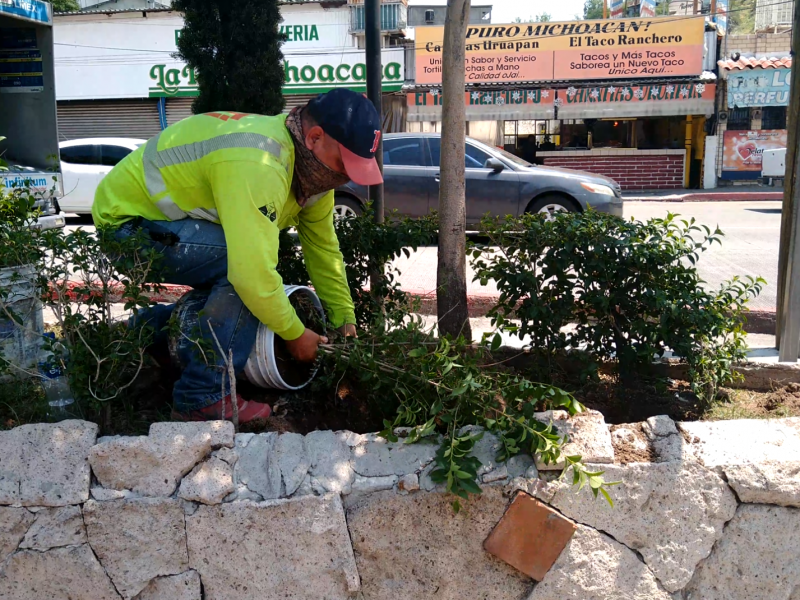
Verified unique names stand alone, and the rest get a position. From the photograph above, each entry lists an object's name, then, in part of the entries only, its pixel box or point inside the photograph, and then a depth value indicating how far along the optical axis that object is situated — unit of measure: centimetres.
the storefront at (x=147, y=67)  1992
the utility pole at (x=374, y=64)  412
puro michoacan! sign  1908
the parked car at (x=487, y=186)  1049
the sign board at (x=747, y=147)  2005
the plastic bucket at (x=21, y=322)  278
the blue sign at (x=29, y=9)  519
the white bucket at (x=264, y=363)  291
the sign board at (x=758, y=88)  1930
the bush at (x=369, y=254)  358
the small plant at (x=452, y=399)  238
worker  261
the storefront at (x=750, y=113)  1930
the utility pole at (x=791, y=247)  372
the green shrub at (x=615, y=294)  311
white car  1298
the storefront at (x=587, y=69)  1914
